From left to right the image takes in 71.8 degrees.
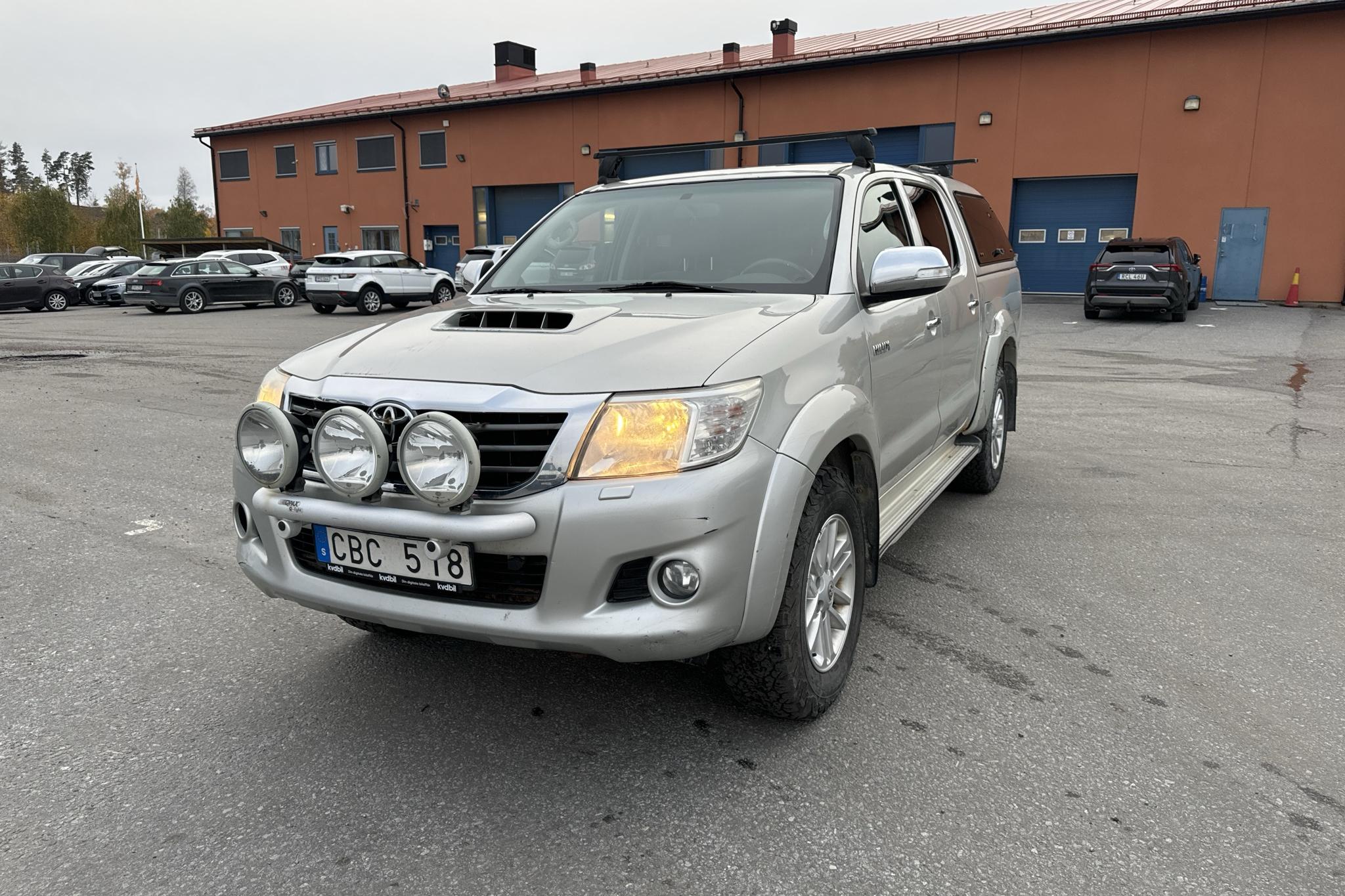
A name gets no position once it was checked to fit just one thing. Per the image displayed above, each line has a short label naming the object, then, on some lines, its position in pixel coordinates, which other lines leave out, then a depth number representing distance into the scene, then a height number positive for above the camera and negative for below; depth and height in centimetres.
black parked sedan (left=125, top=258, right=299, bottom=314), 2377 -49
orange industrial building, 2081 +408
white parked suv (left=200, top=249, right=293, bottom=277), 2595 +21
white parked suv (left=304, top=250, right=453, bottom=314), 2250 -30
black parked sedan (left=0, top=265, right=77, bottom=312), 2589 -65
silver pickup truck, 240 -52
